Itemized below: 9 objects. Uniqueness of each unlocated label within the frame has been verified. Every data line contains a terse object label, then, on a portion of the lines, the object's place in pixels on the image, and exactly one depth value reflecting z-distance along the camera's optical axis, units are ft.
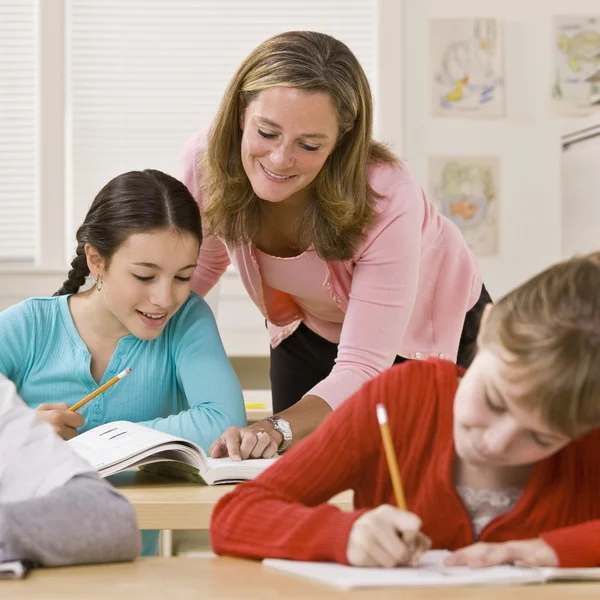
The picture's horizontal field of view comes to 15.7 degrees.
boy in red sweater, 8.33
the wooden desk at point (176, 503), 9.64
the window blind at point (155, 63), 17.43
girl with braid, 11.27
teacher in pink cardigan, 10.85
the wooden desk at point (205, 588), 7.29
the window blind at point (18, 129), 17.30
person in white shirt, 8.24
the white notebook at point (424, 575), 7.58
